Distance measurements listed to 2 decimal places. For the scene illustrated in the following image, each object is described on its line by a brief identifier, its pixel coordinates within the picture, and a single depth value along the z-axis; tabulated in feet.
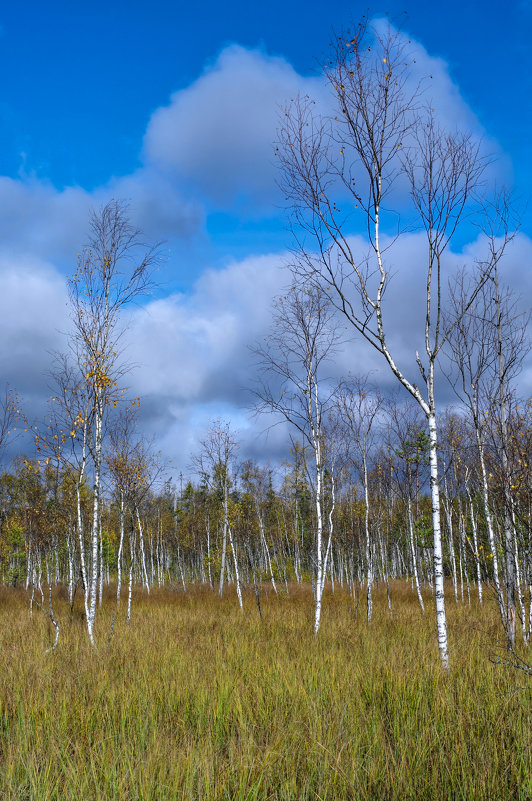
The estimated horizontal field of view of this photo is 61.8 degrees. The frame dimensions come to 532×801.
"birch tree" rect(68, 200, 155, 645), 32.91
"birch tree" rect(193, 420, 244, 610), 70.56
